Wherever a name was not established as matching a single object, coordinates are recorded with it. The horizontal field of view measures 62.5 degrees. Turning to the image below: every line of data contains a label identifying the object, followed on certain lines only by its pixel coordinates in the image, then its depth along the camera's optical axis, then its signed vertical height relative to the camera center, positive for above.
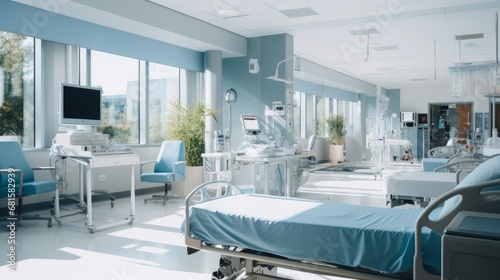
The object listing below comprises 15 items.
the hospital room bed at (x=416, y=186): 3.41 -0.43
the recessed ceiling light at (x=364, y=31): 7.13 +1.83
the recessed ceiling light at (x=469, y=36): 7.58 +1.84
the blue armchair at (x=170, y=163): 6.23 -0.42
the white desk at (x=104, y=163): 4.45 -0.30
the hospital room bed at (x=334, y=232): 1.87 -0.52
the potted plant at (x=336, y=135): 13.27 +0.02
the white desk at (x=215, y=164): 5.99 -0.43
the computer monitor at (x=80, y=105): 4.64 +0.37
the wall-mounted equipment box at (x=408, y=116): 15.14 +0.71
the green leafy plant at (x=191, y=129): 7.00 +0.12
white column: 7.28 +0.93
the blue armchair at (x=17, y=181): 4.44 -0.50
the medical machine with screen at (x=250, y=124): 6.07 +0.18
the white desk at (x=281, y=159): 5.43 -0.32
